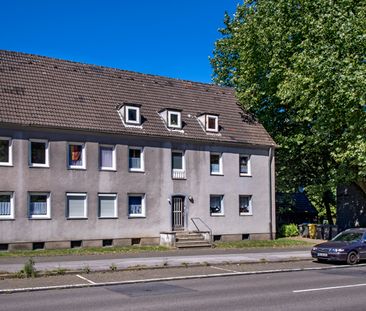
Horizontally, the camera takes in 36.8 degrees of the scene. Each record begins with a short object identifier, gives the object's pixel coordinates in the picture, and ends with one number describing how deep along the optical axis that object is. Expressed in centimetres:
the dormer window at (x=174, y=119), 3222
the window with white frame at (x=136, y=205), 3038
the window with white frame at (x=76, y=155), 2850
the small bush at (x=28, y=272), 1725
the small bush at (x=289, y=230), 3775
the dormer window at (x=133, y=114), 3072
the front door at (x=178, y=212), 3189
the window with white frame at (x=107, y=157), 2947
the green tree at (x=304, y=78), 2820
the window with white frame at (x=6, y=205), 2630
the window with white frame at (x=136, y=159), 3047
